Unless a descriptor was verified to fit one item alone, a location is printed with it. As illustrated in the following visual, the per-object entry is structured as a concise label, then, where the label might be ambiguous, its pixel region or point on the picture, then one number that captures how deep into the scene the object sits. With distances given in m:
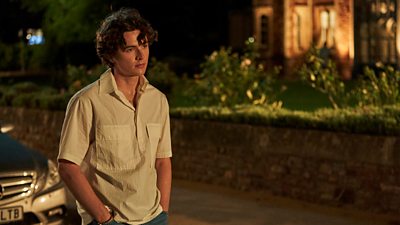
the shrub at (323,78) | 13.93
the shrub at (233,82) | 14.62
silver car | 9.09
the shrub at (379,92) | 13.19
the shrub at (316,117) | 10.77
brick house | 26.61
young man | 4.47
